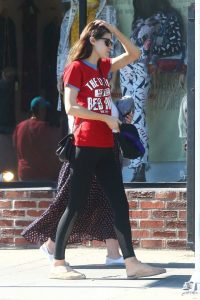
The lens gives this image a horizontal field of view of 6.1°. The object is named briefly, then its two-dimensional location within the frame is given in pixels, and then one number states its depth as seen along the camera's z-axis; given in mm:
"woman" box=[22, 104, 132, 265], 15743
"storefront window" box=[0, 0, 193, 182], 18535
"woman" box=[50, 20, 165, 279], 14405
